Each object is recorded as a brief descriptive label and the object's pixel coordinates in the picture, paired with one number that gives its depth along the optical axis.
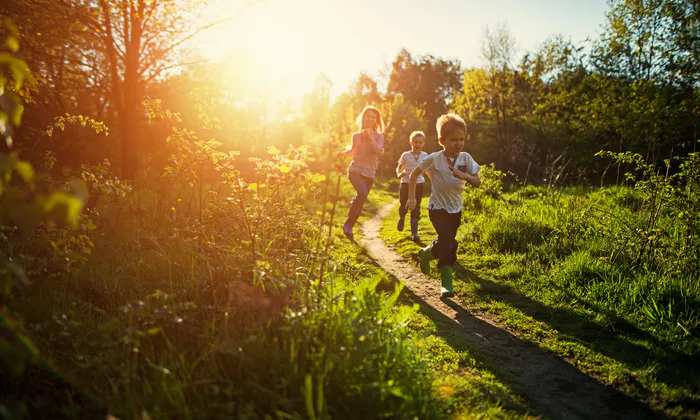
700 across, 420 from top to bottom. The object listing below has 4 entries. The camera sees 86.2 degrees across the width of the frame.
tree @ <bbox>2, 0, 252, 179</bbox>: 6.85
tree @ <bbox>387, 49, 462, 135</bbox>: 46.38
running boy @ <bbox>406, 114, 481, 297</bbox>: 4.62
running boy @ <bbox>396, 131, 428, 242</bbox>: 8.16
